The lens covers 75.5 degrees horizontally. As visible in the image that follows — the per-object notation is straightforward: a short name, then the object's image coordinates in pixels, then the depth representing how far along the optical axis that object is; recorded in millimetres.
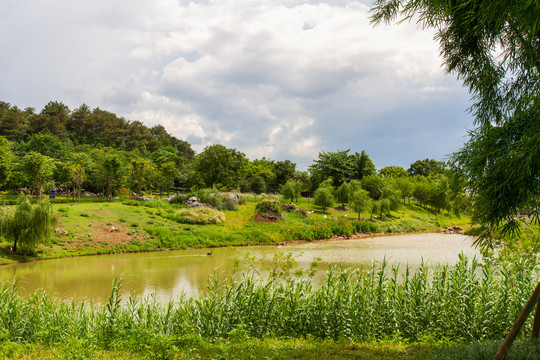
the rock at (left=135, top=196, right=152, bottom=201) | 32319
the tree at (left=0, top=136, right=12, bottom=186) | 36188
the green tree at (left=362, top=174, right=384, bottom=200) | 44625
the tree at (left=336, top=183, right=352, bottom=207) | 39469
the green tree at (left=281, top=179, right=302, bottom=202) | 38469
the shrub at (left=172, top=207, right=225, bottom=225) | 26562
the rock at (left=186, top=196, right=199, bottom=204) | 31244
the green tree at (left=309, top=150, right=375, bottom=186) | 48406
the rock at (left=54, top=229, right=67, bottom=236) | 19064
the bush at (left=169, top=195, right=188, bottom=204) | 32219
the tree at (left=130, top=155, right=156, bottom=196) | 38781
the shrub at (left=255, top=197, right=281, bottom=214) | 30922
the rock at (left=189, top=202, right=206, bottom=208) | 30069
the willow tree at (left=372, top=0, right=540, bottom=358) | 3967
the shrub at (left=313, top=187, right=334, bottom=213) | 34906
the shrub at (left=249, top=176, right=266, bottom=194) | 47938
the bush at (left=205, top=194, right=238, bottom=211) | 31355
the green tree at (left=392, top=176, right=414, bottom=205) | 46156
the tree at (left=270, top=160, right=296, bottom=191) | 57062
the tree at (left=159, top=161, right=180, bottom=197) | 43781
